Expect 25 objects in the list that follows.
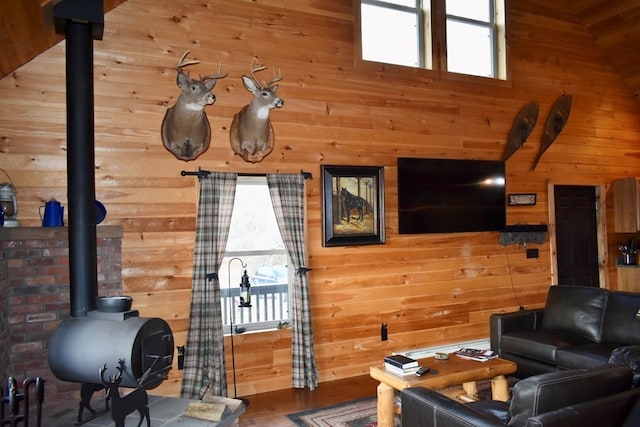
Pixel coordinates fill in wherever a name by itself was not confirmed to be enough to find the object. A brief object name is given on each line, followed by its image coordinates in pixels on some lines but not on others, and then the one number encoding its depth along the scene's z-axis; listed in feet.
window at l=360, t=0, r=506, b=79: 16.96
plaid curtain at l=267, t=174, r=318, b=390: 14.64
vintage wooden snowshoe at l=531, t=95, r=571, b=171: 19.51
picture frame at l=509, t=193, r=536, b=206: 18.89
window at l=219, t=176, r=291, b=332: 14.67
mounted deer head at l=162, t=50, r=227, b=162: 13.06
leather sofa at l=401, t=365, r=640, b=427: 6.65
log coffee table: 10.66
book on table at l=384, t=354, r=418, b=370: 11.05
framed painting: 15.48
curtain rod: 13.79
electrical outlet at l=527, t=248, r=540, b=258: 19.24
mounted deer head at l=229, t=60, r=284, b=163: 13.83
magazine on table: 12.01
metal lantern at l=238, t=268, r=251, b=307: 13.78
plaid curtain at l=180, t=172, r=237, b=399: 13.35
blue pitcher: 11.88
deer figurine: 8.00
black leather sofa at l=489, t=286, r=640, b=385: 12.84
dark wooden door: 20.20
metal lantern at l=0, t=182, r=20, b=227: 11.49
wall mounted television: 16.80
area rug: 11.91
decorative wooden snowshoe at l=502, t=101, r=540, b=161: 18.83
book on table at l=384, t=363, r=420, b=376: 10.98
